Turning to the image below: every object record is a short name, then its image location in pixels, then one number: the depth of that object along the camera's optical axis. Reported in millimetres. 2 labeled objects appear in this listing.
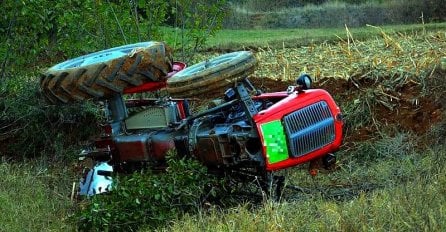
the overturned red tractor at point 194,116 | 11216
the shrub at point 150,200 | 10950
